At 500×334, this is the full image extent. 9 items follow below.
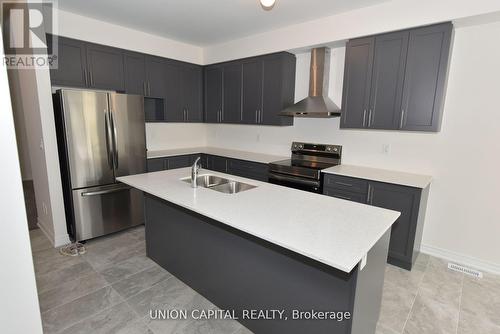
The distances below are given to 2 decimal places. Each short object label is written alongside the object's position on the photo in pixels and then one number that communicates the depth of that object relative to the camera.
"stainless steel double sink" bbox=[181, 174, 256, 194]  2.54
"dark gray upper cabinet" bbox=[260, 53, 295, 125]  3.74
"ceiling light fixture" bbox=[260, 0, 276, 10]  2.21
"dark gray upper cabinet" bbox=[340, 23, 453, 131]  2.58
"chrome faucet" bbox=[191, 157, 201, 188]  2.26
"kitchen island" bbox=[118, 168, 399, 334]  1.41
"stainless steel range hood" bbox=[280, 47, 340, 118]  3.40
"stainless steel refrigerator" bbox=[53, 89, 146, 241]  2.94
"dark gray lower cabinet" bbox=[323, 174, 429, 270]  2.63
